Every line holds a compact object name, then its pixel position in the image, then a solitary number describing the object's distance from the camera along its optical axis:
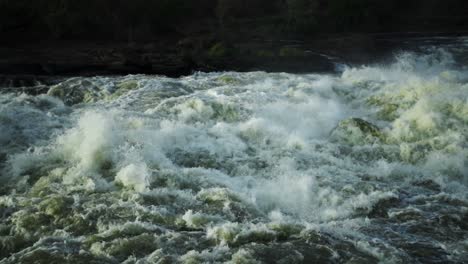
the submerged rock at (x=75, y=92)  14.55
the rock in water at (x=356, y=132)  11.36
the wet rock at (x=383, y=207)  8.45
